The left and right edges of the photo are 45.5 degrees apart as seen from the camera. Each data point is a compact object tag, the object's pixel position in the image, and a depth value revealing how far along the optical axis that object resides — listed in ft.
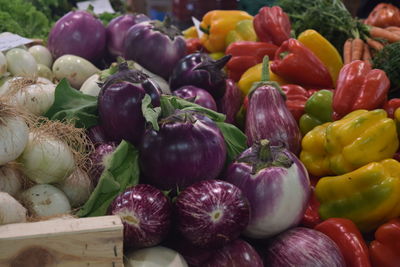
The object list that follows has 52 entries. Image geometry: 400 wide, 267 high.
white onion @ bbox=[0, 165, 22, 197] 3.60
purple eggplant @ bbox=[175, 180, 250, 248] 3.38
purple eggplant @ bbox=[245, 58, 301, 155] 4.88
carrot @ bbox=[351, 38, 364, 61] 6.57
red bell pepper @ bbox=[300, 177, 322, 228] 4.49
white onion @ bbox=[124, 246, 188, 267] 3.40
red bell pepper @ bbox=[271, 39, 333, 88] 5.98
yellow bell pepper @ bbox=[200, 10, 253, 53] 7.73
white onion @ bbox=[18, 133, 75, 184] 3.69
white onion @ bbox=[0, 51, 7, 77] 5.49
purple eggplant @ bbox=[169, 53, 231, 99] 5.60
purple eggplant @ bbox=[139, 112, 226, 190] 3.85
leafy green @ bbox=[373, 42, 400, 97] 5.74
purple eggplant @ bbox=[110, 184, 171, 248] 3.38
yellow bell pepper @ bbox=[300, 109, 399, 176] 4.42
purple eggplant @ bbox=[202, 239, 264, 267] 3.54
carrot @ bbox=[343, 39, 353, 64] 6.57
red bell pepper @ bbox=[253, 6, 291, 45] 6.86
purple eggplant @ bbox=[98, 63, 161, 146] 4.21
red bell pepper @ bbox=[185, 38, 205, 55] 8.06
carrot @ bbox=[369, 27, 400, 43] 7.16
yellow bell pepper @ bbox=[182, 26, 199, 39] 8.93
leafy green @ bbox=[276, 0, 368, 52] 7.30
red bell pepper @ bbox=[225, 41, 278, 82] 6.82
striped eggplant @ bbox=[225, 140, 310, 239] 3.82
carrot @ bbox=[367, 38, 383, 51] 6.96
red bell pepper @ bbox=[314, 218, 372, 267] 4.04
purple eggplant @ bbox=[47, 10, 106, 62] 6.70
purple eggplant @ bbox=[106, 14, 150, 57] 6.88
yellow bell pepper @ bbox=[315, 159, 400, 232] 4.21
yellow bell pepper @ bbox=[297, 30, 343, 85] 6.42
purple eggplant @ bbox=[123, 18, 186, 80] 6.02
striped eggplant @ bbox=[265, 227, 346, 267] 3.70
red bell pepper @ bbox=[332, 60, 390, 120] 5.01
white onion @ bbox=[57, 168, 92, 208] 3.99
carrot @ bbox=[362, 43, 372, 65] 6.70
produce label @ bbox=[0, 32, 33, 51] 6.14
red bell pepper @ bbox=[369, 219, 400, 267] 4.16
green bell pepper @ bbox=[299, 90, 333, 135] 5.25
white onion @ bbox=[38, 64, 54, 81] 6.17
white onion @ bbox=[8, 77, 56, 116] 4.52
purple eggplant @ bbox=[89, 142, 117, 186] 4.18
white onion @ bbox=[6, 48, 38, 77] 5.71
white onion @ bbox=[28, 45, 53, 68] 6.56
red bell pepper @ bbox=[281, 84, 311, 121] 5.53
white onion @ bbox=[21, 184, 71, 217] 3.67
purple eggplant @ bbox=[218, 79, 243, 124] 5.87
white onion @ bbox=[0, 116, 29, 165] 3.30
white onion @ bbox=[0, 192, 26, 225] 3.16
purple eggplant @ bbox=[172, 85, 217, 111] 5.22
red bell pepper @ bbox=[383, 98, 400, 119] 4.98
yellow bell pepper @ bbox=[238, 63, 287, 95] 6.25
